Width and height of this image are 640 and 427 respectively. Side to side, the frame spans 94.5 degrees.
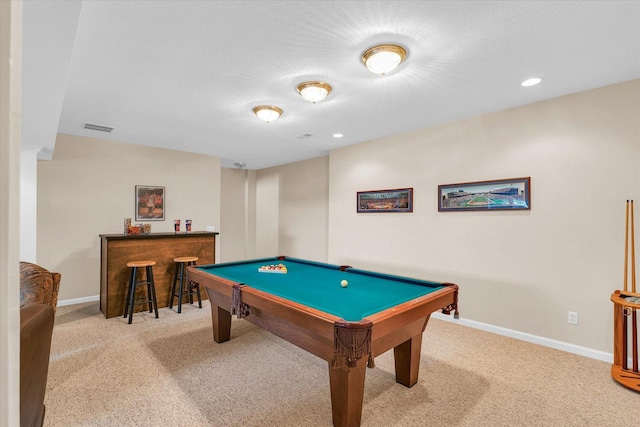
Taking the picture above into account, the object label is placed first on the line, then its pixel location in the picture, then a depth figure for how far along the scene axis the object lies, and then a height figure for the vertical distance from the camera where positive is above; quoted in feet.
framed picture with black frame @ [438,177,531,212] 10.60 +0.77
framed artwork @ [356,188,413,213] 13.92 +0.72
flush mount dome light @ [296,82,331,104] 8.82 +3.80
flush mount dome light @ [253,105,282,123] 10.72 +3.78
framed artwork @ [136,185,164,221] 16.25 +0.67
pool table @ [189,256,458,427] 5.33 -2.00
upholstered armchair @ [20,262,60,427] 3.84 -1.96
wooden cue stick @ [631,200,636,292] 8.24 -1.23
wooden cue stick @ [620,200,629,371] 7.82 -2.52
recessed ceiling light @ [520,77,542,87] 8.64 +3.96
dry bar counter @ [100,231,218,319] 12.55 -1.89
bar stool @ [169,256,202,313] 13.43 -3.29
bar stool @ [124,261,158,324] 12.00 -3.07
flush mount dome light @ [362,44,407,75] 6.98 +3.83
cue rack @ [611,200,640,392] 7.59 -3.03
